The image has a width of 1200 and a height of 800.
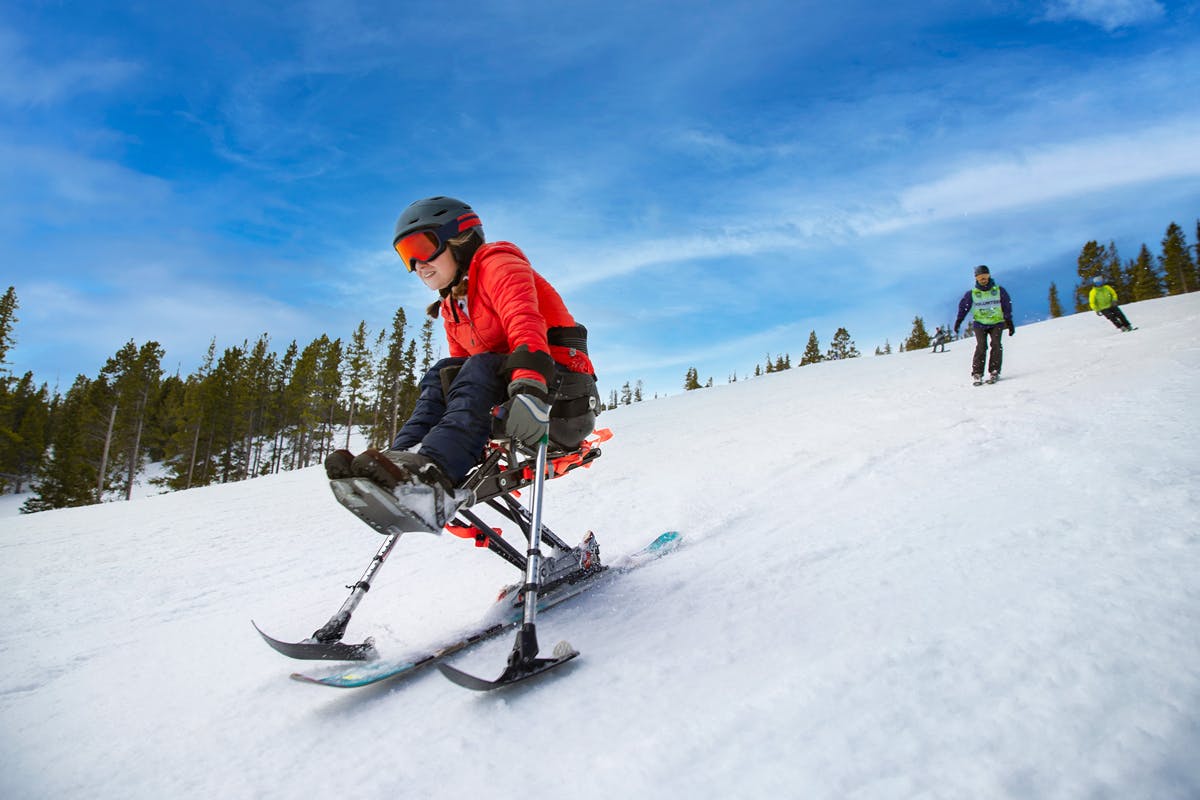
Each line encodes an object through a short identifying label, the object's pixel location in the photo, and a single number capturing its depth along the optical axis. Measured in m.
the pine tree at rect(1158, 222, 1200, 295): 56.81
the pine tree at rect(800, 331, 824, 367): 72.00
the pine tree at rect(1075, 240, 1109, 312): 56.53
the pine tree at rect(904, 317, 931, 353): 67.42
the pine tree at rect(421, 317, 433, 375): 59.97
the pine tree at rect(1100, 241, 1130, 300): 57.47
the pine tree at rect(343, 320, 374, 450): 51.84
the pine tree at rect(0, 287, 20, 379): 37.19
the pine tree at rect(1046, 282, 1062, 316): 75.19
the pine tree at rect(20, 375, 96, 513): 37.47
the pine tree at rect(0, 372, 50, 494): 44.53
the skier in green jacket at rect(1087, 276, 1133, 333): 15.66
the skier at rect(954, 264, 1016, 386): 10.35
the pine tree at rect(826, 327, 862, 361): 71.19
